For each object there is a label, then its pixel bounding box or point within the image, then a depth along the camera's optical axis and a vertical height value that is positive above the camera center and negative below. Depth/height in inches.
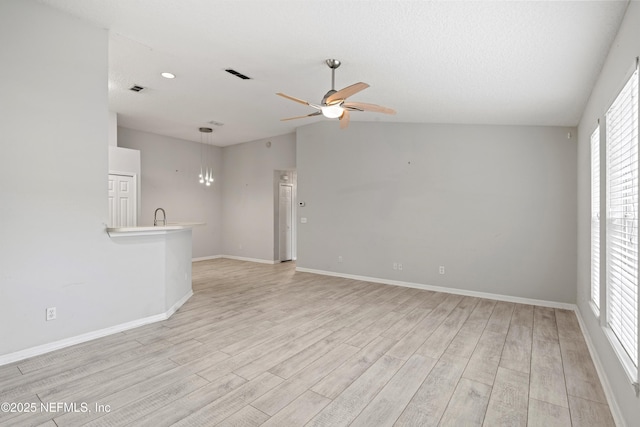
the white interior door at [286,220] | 328.8 -9.8
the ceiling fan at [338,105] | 127.1 +47.0
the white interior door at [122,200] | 232.1 +7.3
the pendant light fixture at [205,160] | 309.5 +55.0
